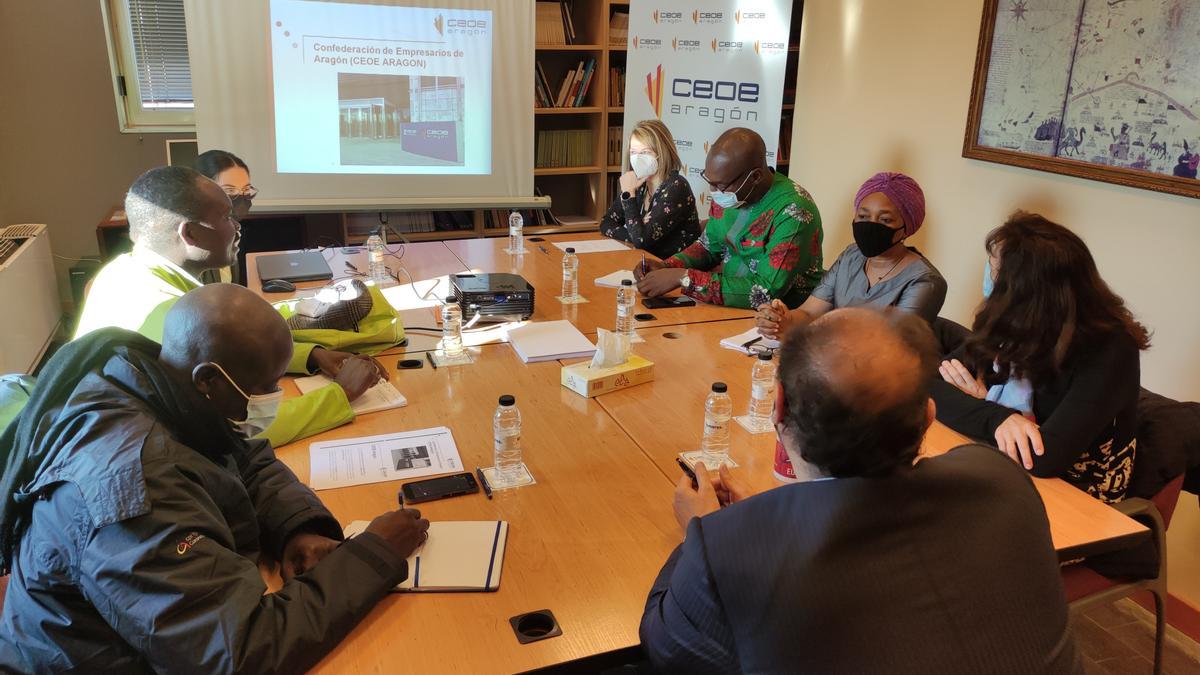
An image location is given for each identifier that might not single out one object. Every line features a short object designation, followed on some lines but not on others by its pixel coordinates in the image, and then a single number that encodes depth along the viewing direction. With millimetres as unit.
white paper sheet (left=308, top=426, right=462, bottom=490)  1801
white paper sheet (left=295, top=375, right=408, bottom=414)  2170
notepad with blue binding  1424
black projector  2865
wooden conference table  1300
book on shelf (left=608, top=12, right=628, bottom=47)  5613
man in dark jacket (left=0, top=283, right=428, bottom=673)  1095
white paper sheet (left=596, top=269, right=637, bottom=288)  3398
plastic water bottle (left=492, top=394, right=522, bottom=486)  1808
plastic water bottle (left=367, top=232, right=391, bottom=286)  3461
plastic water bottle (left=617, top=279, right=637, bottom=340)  2762
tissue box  2268
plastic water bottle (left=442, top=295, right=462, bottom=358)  2551
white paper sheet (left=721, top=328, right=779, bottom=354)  2686
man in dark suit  987
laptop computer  3393
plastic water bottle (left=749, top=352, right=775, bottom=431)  2105
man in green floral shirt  3193
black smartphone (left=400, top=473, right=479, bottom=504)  1700
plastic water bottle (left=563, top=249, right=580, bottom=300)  3197
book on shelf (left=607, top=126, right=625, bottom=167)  5855
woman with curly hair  1850
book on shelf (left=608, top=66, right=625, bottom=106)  5730
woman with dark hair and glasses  3268
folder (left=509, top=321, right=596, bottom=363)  2553
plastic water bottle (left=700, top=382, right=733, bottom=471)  1930
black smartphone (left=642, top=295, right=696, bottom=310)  3193
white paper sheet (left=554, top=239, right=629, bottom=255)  4051
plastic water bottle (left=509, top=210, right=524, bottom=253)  4012
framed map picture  2566
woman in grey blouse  2682
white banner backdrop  4570
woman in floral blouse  4086
